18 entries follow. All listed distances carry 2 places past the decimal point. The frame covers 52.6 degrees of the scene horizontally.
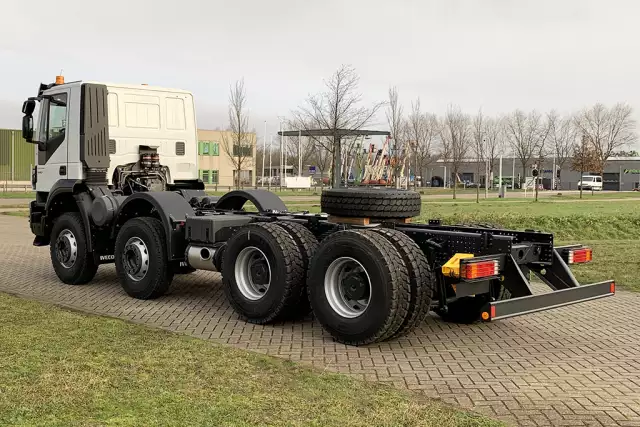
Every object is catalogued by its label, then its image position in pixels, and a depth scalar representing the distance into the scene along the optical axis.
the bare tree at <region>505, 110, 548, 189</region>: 50.72
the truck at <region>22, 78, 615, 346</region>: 5.97
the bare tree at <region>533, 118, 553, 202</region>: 50.36
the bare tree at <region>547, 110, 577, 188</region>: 55.32
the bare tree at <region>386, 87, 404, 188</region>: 34.66
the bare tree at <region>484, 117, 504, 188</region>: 52.16
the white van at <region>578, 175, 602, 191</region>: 74.66
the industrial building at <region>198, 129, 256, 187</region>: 75.69
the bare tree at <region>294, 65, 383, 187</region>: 27.81
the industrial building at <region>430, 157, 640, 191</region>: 92.12
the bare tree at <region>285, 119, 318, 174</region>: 71.62
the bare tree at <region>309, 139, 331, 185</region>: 51.30
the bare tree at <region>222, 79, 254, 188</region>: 34.53
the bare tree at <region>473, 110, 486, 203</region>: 49.09
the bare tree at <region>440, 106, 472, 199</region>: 44.97
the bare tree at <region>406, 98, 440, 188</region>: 40.97
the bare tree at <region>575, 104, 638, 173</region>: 58.38
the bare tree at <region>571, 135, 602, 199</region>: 50.78
